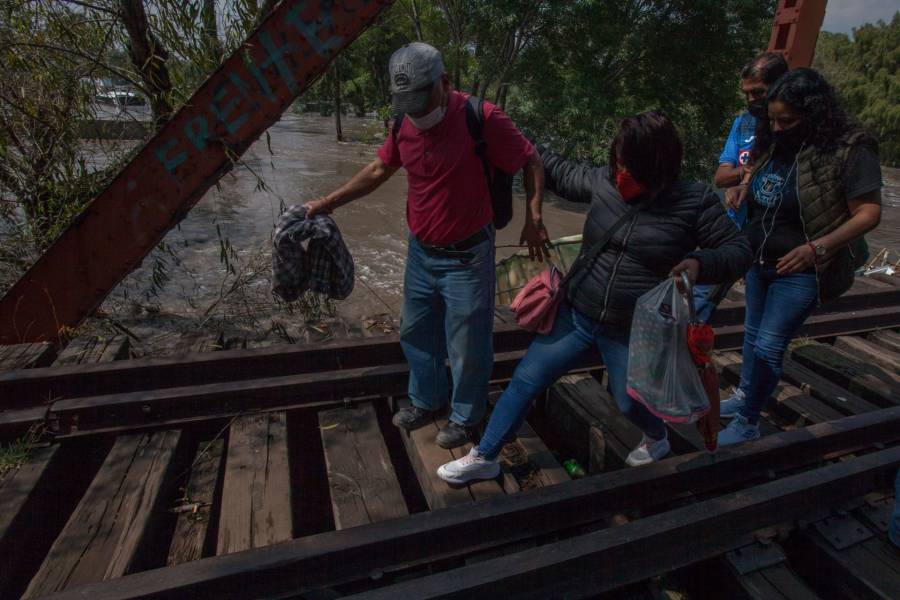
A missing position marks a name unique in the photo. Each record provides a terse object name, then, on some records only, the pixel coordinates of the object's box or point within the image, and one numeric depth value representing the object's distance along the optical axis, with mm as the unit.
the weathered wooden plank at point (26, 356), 3333
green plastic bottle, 3311
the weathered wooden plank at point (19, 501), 2312
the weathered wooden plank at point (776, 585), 2229
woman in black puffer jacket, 2186
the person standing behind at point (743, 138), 3092
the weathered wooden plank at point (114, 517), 2207
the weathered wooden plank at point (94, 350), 3553
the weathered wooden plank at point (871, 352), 4207
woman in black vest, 2488
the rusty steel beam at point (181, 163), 2861
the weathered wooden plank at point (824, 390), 3609
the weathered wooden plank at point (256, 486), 2404
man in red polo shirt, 2448
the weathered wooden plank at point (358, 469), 2555
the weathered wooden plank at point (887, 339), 4570
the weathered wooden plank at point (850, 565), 2285
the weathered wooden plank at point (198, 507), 2428
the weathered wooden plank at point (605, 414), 3057
